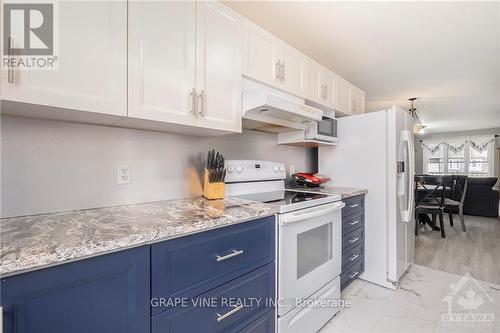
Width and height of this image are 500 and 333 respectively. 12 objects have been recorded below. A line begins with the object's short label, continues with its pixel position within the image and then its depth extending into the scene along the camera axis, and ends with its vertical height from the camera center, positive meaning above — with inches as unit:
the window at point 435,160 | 321.1 +8.7
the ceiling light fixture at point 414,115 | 160.9 +37.7
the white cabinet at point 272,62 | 65.8 +31.9
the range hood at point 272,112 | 61.9 +15.7
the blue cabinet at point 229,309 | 36.8 -24.7
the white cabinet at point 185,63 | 44.8 +21.8
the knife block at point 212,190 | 64.0 -6.3
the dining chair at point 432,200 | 148.3 -22.5
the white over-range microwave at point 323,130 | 88.3 +13.6
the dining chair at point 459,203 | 159.5 -24.2
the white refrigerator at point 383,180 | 85.7 -5.1
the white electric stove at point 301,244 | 53.2 -19.6
